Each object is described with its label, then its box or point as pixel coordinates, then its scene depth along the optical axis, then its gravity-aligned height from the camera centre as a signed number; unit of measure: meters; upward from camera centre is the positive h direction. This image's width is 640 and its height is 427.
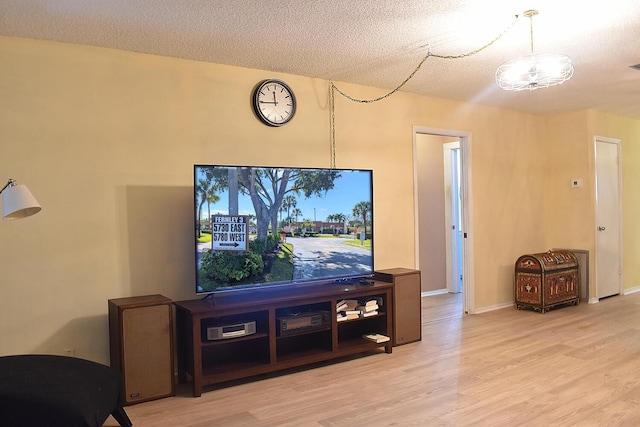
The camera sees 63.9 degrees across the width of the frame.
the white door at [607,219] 6.08 -0.16
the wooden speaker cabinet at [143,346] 3.08 -0.79
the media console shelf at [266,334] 3.32 -0.84
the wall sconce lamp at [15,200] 2.48 +0.10
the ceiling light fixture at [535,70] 3.08 +0.85
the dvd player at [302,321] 3.60 -0.78
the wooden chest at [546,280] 5.43 -0.79
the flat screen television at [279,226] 3.39 -0.09
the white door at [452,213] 6.74 -0.05
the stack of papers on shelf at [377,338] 4.03 -1.00
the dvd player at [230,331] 3.35 -0.77
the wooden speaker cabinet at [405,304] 4.25 -0.78
